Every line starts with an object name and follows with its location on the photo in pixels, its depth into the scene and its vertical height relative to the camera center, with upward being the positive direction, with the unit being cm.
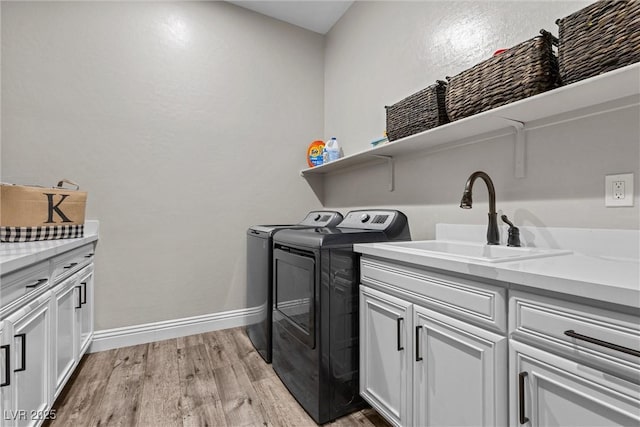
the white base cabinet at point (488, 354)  68 -41
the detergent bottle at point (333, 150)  262 +54
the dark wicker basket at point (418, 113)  156 +55
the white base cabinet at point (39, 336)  98 -48
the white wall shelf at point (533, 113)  98 +41
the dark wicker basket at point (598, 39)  89 +55
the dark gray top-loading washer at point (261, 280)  199 -46
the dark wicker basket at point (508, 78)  112 +54
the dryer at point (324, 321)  144 -54
